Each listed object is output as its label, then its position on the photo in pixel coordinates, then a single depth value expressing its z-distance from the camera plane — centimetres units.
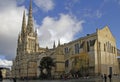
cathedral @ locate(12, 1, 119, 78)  3465
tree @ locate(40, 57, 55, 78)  3126
